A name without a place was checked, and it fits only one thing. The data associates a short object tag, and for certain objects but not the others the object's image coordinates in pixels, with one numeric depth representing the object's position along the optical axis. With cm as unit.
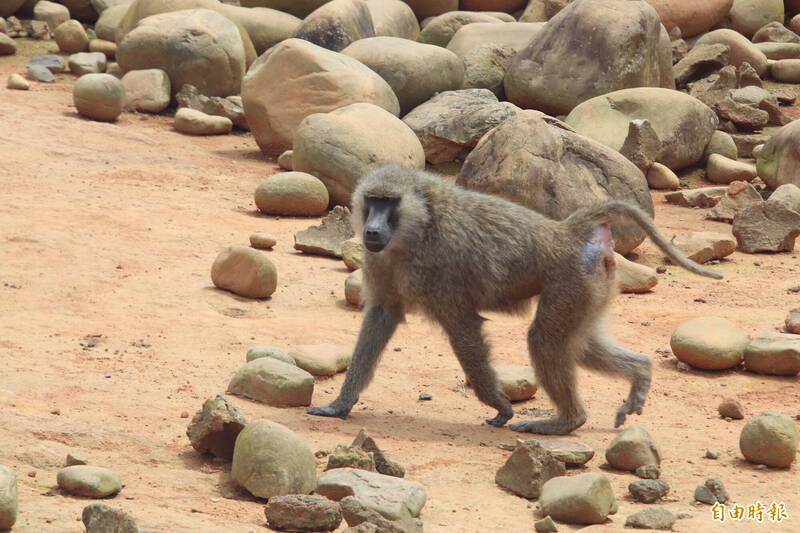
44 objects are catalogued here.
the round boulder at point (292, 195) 2169
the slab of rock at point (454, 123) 2637
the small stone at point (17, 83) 2909
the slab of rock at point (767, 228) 2169
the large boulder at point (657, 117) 2681
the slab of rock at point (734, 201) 2391
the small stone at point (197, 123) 2777
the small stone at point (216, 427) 1033
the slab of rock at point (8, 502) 778
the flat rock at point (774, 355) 1511
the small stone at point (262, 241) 1917
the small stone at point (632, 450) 1130
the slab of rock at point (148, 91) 2875
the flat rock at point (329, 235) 1928
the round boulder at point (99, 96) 2686
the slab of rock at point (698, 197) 2506
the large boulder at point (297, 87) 2547
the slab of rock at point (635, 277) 1889
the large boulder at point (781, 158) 2502
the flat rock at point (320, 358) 1394
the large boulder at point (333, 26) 3006
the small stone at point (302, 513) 882
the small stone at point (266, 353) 1343
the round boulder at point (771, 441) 1164
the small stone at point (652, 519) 956
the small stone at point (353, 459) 1014
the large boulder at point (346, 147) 2228
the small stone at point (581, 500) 970
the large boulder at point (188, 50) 2923
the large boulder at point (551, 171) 1969
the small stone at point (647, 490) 1043
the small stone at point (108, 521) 773
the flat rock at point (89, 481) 886
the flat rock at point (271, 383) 1260
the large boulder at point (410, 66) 2786
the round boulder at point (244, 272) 1636
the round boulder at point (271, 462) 960
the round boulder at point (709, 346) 1534
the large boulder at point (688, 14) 3566
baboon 1256
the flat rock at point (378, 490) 921
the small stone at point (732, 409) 1358
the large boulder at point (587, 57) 2875
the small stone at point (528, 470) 1040
